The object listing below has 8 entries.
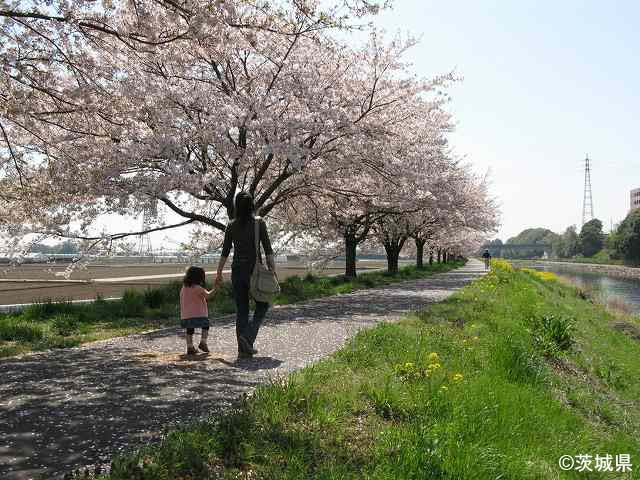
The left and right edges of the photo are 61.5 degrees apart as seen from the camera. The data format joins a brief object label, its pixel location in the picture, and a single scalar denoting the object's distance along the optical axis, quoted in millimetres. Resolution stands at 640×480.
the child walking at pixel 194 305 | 6883
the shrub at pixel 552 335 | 10082
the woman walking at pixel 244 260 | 6465
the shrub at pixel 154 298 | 13523
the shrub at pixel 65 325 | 9212
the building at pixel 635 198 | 156250
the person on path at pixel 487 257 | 47462
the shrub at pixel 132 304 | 12133
